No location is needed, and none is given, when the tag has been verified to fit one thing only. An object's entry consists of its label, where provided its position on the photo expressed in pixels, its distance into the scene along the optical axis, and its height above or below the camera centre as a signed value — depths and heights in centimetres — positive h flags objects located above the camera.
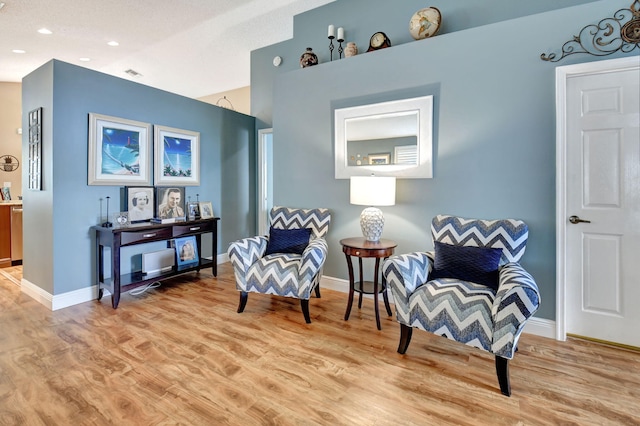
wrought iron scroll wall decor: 218 +122
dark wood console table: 300 -32
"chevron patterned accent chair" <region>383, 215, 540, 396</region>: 172 -51
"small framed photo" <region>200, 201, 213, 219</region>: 416 +0
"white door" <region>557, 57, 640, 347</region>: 220 +6
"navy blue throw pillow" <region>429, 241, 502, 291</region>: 219 -39
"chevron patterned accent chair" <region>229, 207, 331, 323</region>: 263 -51
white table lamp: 277 +11
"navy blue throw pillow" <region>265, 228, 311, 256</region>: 308 -31
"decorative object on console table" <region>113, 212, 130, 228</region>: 320 -9
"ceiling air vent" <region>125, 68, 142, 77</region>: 551 +244
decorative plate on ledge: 300 +178
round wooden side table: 258 -36
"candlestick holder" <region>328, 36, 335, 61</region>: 382 +197
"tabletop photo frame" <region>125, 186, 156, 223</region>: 342 +8
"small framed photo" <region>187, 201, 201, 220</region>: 407 +0
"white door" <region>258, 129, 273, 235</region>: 507 +50
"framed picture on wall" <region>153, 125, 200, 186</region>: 376 +67
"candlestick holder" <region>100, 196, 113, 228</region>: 317 -14
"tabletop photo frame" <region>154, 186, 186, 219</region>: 370 +9
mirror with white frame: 290 +69
